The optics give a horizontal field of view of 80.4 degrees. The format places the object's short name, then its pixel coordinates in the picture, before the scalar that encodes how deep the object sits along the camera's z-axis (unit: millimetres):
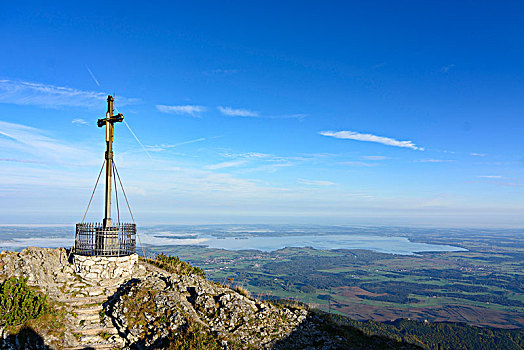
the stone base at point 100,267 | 18172
